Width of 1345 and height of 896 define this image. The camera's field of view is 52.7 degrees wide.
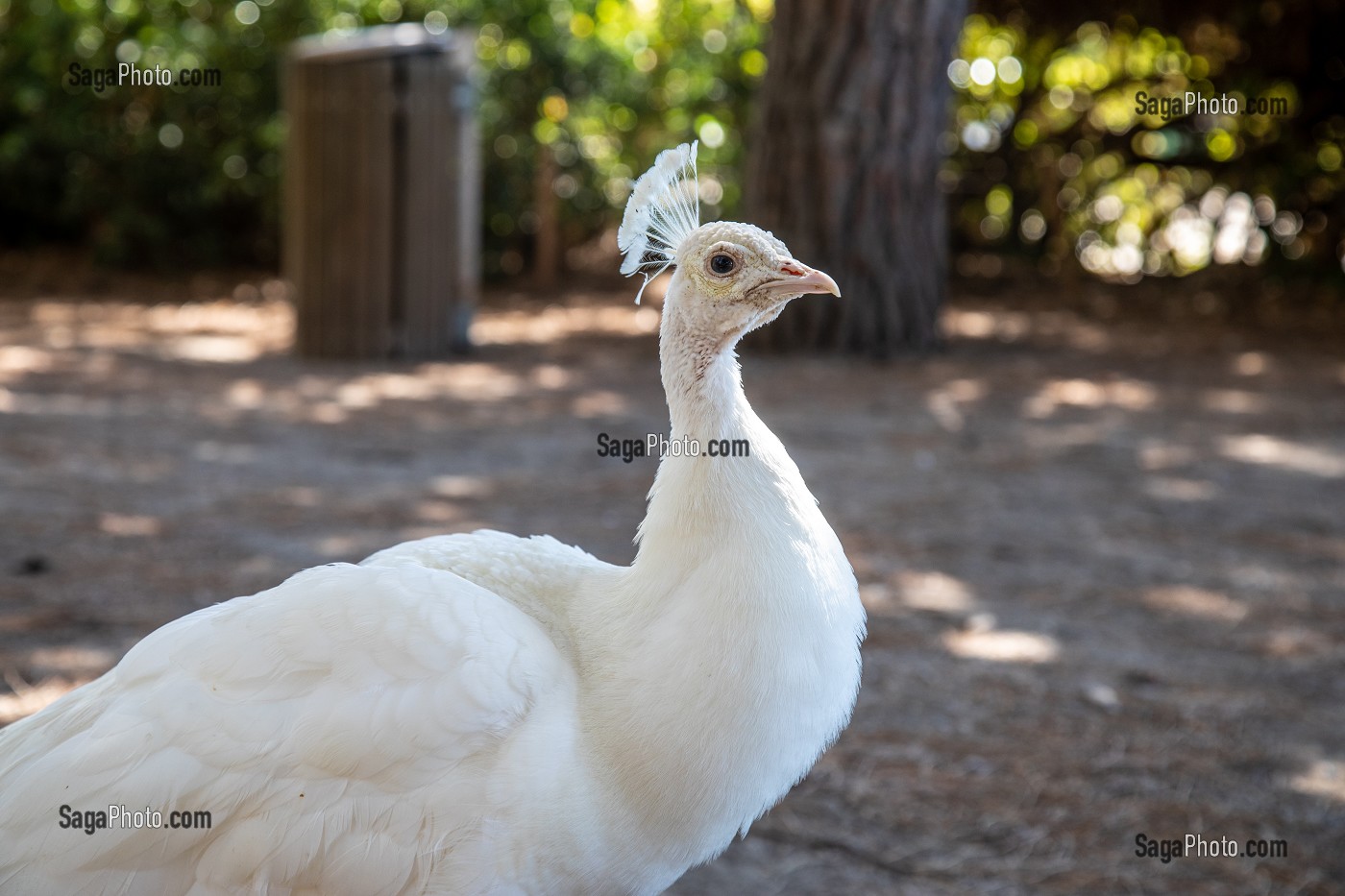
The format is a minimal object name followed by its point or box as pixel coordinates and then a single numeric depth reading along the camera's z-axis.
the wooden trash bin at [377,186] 7.93
